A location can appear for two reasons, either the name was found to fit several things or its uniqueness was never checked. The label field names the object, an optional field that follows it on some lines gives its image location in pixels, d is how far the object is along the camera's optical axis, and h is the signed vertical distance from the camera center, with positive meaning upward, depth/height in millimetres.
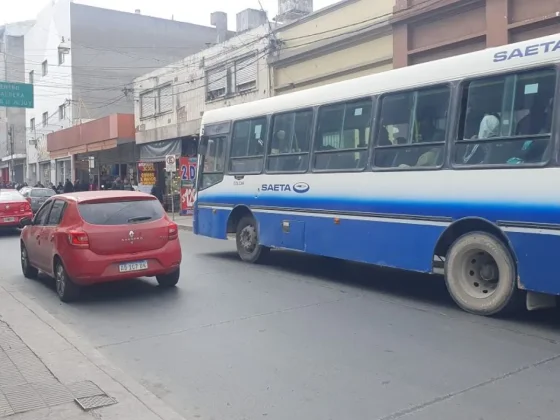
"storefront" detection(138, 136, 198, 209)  26031 -616
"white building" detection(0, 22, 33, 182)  56906 +6220
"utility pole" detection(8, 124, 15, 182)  50491 -728
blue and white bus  6652 -187
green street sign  25484 +2090
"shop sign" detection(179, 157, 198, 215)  22031 -1135
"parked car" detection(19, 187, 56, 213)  25619 -2227
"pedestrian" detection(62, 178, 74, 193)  33000 -2260
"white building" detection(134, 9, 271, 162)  21266 +2623
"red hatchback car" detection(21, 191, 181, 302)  8469 -1362
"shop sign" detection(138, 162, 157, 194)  26766 -1217
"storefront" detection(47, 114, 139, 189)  30609 -234
